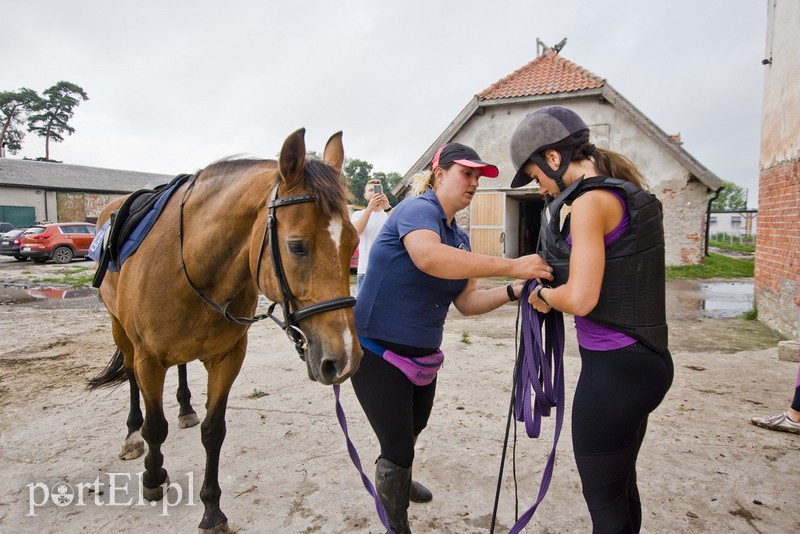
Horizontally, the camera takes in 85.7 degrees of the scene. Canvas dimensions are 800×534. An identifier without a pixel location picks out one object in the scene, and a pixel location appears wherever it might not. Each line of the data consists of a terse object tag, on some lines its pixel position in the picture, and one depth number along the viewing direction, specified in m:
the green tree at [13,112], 42.38
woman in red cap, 1.89
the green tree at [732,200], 73.69
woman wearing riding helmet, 1.42
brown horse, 1.71
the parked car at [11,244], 17.17
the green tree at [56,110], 44.41
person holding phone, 5.06
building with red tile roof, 12.21
